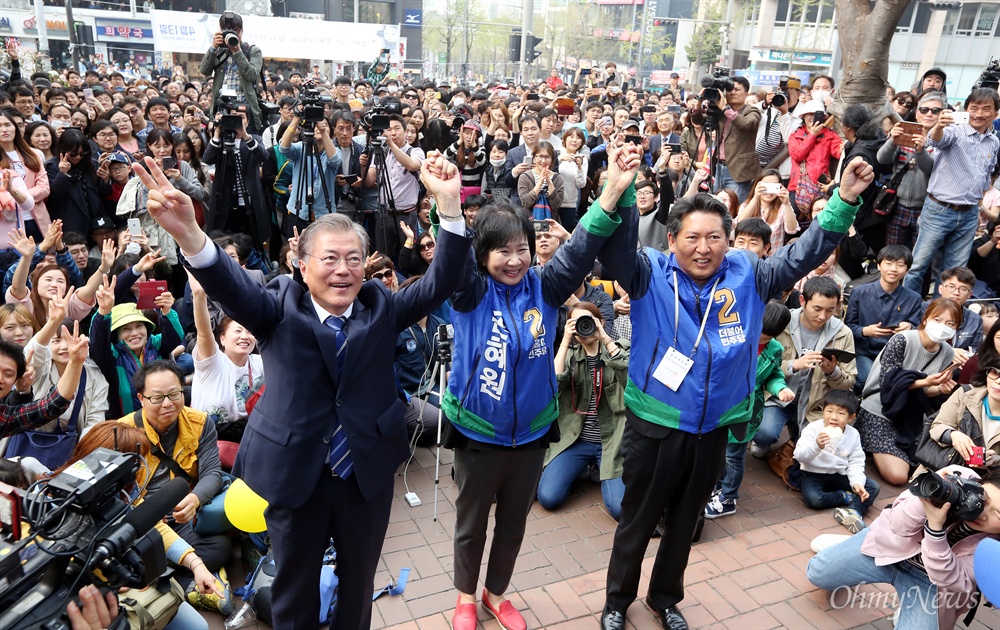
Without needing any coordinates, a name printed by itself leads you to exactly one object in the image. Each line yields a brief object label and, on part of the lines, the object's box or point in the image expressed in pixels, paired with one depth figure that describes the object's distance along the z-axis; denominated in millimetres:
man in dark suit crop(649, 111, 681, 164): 9219
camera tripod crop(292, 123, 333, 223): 5910
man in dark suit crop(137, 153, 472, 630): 2340
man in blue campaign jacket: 2900
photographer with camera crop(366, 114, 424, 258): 6359
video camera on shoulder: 1721
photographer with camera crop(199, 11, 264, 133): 7551
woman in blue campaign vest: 2949
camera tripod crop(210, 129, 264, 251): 5920
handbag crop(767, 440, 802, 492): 4762
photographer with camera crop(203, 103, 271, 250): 6121
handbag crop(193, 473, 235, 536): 3746
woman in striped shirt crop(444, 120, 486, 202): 7305
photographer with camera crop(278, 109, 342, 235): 6227
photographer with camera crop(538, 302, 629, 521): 4281
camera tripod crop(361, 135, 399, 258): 5977
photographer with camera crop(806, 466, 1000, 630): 2826
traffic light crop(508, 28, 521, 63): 35500
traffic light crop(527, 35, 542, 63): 24391
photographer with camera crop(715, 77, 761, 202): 7480
